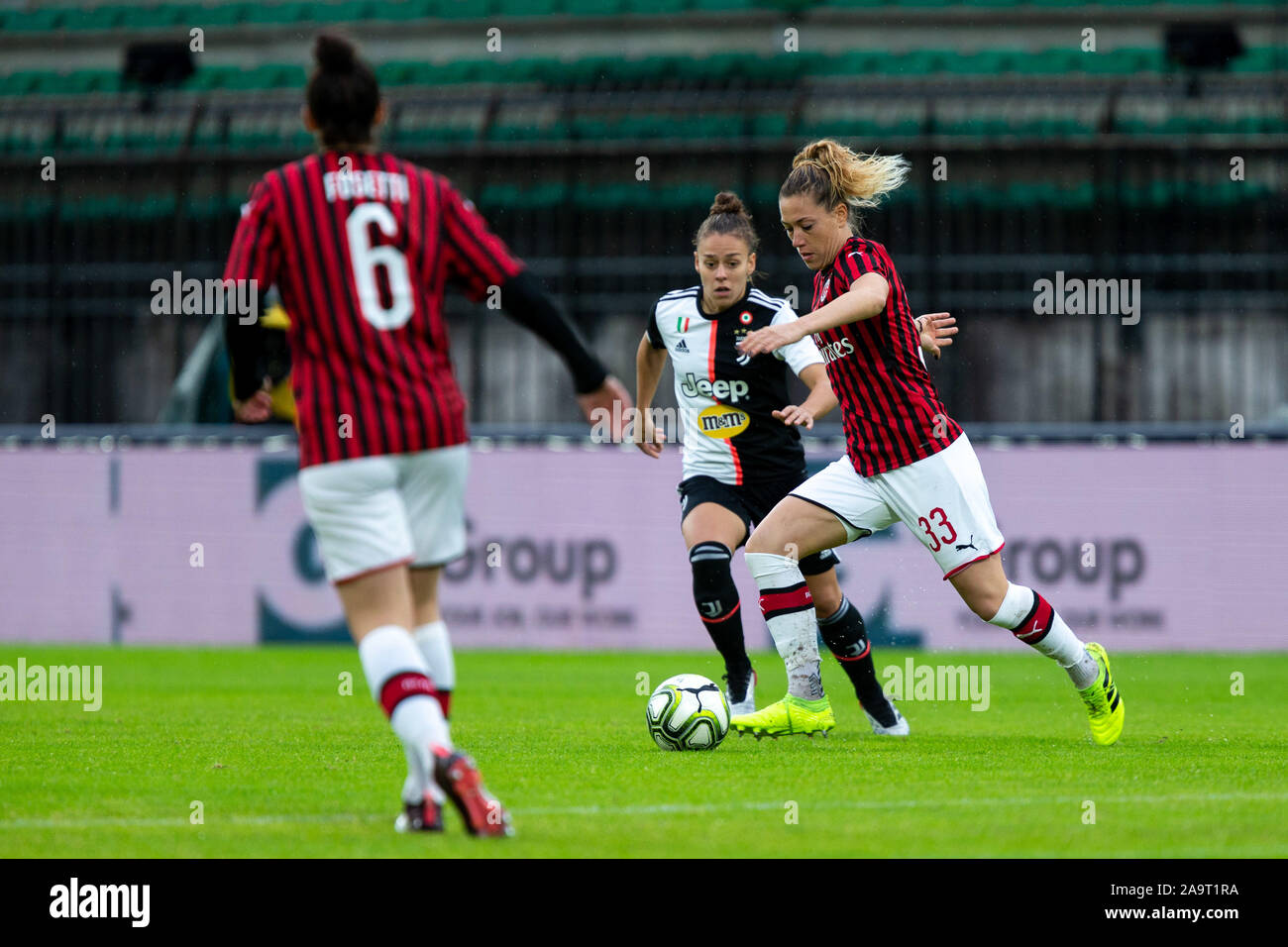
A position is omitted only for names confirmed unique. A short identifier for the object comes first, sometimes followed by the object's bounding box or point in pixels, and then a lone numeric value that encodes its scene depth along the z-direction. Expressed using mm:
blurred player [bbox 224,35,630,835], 8320
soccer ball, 12852
